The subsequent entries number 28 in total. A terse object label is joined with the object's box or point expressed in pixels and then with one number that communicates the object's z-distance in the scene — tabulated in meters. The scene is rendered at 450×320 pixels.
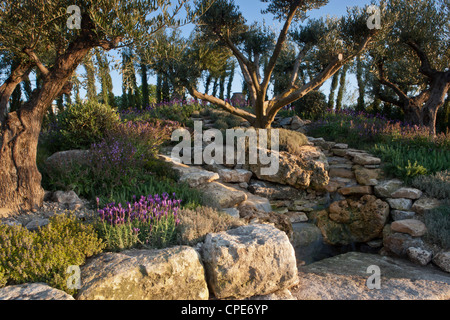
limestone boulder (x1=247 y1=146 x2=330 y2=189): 8.36
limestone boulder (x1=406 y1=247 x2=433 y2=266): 6.01
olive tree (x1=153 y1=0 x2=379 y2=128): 10.34
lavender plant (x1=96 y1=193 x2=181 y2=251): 4.26
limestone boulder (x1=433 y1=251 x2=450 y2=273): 5.72
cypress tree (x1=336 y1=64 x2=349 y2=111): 22.13
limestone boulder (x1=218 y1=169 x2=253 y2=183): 8.20
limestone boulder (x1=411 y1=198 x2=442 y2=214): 7.14
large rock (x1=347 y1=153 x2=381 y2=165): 9.24
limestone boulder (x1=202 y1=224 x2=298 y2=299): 3.94
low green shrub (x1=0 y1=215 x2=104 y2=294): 3.46
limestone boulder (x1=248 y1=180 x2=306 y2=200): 8.16
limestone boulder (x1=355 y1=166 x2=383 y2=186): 8.45
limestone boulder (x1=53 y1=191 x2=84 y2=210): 5.78
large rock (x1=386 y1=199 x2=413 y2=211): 7.55
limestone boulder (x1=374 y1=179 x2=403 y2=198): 7.99
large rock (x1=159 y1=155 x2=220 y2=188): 7.23
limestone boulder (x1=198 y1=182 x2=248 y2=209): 6.37
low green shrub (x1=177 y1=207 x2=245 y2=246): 4.43
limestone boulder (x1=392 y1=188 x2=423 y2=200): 7.60
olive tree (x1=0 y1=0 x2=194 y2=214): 5.45
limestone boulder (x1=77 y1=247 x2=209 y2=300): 3.41
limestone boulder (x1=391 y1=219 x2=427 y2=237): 6.57
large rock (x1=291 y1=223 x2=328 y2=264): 7.02
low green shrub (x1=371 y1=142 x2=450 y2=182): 8.23
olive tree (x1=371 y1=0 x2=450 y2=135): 13.21
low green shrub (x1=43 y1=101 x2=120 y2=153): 8.30
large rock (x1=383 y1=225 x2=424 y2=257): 6.46
